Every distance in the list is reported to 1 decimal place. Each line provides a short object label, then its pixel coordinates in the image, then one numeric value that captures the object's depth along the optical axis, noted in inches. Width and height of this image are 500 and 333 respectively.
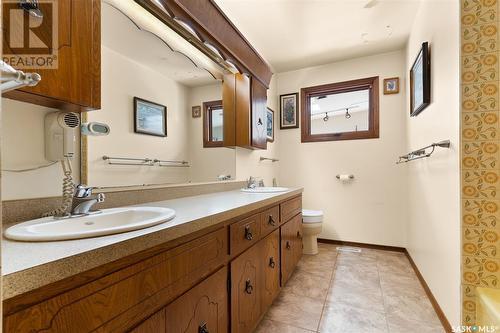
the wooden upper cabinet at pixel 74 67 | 31.9
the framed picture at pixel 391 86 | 111.5
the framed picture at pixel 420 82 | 70.5
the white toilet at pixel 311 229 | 107.6
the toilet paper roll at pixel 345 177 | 119.0
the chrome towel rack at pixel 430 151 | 55.7
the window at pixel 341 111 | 117.5
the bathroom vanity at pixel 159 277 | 19.3
